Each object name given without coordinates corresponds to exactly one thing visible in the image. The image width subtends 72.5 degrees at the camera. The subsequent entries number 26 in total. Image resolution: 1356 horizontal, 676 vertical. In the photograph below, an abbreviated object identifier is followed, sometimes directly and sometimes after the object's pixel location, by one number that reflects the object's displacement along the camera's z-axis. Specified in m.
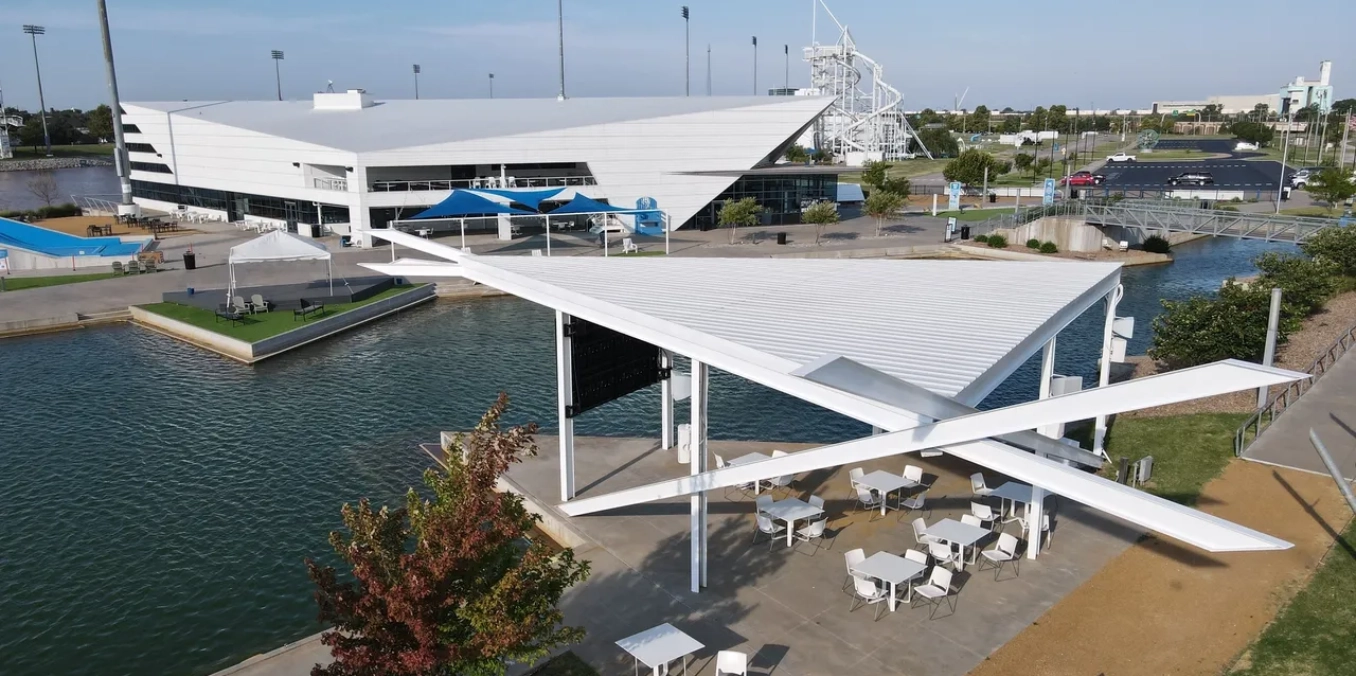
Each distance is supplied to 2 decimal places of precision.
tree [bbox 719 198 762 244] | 46.34
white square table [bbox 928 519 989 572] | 12.39
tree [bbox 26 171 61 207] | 61.72
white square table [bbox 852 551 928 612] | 11.27
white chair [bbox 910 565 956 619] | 11.46
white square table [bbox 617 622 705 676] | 9.70
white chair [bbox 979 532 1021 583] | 12.47
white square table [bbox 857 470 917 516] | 14.26
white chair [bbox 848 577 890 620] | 11.43
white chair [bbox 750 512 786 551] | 13.24
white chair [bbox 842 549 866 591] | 11.87
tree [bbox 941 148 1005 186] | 67.81
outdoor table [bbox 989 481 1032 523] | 13.80
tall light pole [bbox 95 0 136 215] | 58.42
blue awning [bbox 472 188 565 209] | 43.25
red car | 72.94
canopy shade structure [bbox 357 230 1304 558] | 7.22
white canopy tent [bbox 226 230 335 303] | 29.42
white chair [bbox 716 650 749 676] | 9.65
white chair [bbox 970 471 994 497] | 14.72
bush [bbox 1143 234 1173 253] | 45.25
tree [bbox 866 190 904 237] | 47.91
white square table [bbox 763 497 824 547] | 13.21
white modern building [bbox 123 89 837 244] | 46.66
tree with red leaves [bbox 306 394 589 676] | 7.81
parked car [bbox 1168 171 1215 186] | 72.56
